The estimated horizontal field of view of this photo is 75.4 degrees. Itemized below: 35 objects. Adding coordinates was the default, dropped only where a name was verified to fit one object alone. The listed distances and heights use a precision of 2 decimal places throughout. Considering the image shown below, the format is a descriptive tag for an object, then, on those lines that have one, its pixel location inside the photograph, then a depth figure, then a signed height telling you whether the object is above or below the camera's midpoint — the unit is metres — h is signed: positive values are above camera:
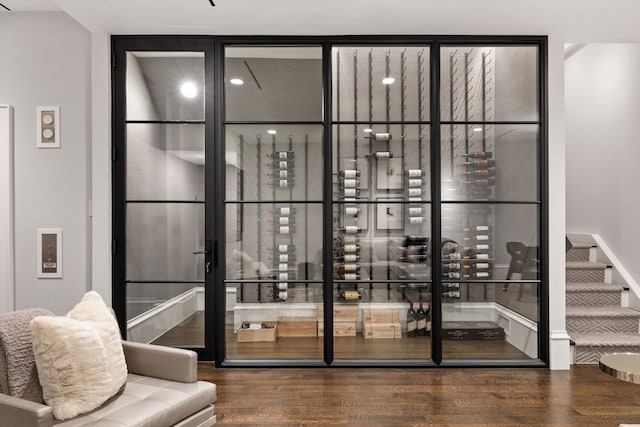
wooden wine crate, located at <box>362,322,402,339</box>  3.43 -0.96
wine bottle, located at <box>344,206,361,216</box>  3.43 +0.04
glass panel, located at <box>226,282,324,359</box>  3.43 -0.88
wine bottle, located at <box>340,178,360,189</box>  3.42 +0.26
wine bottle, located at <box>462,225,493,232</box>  3.43 -0.11
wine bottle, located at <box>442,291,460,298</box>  3.43 -0.66
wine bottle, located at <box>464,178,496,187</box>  3.42 +0.27
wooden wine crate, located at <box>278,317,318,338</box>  3.44 -0.93
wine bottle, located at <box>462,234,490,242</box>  3.44 -0.20
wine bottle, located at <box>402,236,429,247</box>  3.43 -0.22
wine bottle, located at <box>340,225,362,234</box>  3.44 -0.12
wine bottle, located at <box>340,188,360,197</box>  3.43 +0.19
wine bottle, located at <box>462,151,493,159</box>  3.41 +0.49
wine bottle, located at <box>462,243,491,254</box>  3.44 -0.28
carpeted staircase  3.45 -0.91
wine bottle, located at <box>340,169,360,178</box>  3.42 +0.34
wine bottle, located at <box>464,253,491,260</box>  3.44 -0.35
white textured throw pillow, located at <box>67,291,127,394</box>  1.93 -0.55
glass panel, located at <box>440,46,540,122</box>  3.41 +1.09
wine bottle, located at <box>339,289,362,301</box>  3.43 -0.67
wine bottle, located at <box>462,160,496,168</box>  3.42 +0.42
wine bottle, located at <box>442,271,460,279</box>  3.44 -0.50
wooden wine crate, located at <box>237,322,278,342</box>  3.44 -0.99
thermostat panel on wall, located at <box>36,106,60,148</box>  3.40 +0.73
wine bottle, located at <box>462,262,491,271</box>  3.44 -0.43
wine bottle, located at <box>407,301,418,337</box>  3.43 -0.89
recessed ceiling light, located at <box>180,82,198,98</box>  3.42 +1.03
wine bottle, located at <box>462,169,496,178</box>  3.41 +0.35
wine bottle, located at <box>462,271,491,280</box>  3.44 -0.50
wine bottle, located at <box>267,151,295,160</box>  3.42 +0.49
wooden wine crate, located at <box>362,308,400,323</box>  3.42 -0.83
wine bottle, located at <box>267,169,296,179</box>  3.42 +0.34
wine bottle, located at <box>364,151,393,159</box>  3.40 +0.50
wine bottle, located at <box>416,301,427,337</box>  3.43 -0.89
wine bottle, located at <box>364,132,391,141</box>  3.40 +0.64
